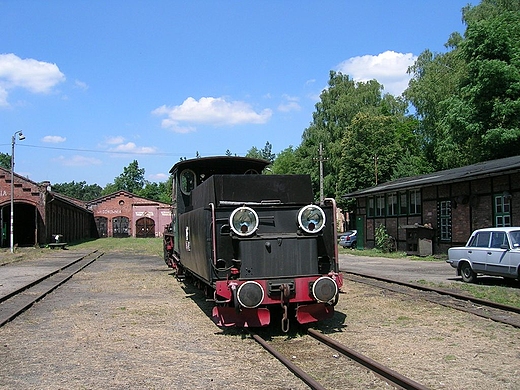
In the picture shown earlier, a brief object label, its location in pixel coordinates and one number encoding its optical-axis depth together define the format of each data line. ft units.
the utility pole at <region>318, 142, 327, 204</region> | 122.43
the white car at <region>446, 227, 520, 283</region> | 43.47
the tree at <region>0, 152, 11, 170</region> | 431.80
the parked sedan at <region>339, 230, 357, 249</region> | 127.68
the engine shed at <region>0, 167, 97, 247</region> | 135.74
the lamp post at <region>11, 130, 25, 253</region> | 106.83
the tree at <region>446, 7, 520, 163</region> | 112.47
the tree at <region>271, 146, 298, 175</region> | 249.53
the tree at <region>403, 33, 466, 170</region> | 135.13
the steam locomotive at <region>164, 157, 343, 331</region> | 26.02
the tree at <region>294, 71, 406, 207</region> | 180.24
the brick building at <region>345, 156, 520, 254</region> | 70.13
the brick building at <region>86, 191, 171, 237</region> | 247.09
